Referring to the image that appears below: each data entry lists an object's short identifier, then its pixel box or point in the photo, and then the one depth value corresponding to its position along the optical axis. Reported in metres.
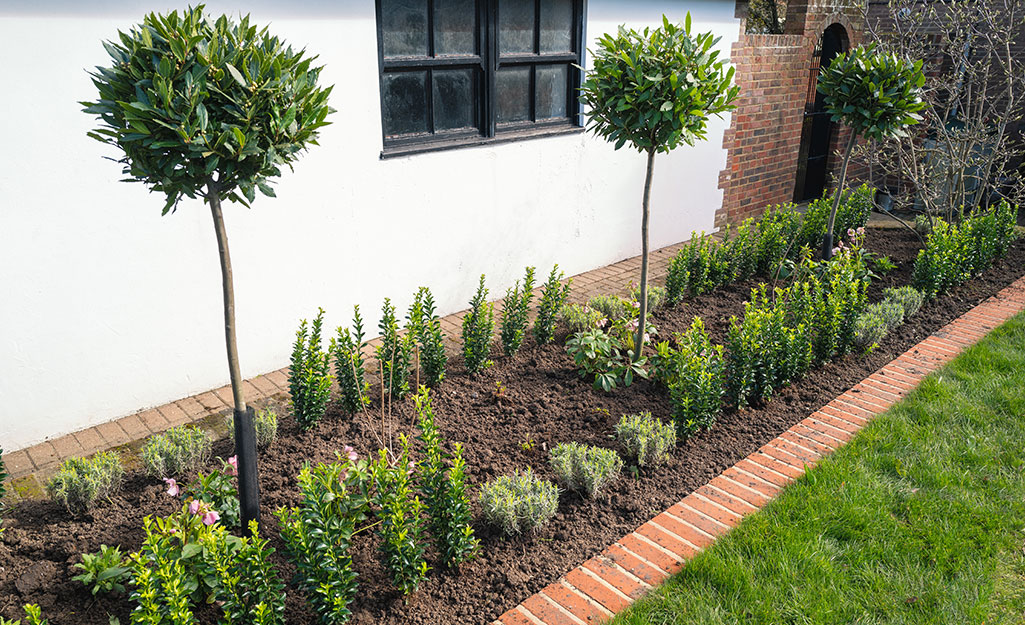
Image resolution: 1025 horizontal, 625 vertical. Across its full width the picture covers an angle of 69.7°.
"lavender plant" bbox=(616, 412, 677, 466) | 4.18
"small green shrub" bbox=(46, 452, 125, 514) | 3.63
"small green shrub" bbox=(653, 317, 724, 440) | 4.43
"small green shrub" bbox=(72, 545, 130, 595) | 3.04
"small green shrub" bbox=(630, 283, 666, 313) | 6.30
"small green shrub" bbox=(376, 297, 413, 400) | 4.81
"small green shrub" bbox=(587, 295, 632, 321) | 6.01
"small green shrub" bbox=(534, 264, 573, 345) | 5.63
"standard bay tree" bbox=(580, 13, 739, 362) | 4.45
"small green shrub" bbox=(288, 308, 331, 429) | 4.35
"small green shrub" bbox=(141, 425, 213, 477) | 3.91
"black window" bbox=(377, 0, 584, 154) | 5.88
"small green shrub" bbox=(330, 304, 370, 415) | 4.57
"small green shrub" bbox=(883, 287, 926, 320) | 6.34
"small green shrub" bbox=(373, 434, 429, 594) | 3.11
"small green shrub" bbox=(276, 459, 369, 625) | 2.93
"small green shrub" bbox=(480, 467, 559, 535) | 3.55
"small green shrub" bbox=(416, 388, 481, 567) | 3.28
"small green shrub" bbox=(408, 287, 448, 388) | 4.91
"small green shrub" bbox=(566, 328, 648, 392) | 5.05
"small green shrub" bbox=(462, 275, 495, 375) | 5.18
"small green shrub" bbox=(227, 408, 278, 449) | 4.22
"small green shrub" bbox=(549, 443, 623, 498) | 3.88
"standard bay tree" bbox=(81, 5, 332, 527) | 2.72
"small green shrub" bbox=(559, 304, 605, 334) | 5.70
